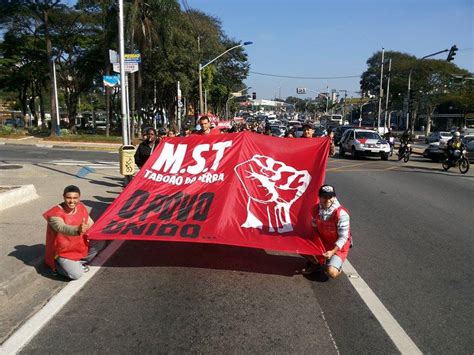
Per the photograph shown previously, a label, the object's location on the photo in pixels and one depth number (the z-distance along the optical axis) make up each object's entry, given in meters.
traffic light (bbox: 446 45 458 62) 30.59
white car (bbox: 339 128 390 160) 24.25
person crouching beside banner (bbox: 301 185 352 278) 5.19
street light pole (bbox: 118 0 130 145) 13.82
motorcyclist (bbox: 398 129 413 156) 22.70
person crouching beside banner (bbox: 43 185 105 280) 5.08
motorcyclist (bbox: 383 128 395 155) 28.09
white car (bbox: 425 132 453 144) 40.09
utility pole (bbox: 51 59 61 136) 33.62
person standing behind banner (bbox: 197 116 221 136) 7.89
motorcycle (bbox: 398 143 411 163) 22.67
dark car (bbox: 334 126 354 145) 35.88
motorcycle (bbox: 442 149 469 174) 17.81
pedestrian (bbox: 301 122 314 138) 8.09
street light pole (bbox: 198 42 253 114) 37.14
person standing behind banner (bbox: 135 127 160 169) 9.36
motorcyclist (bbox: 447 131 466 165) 18.45
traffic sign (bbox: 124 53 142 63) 13.86
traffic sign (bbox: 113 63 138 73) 13.80
